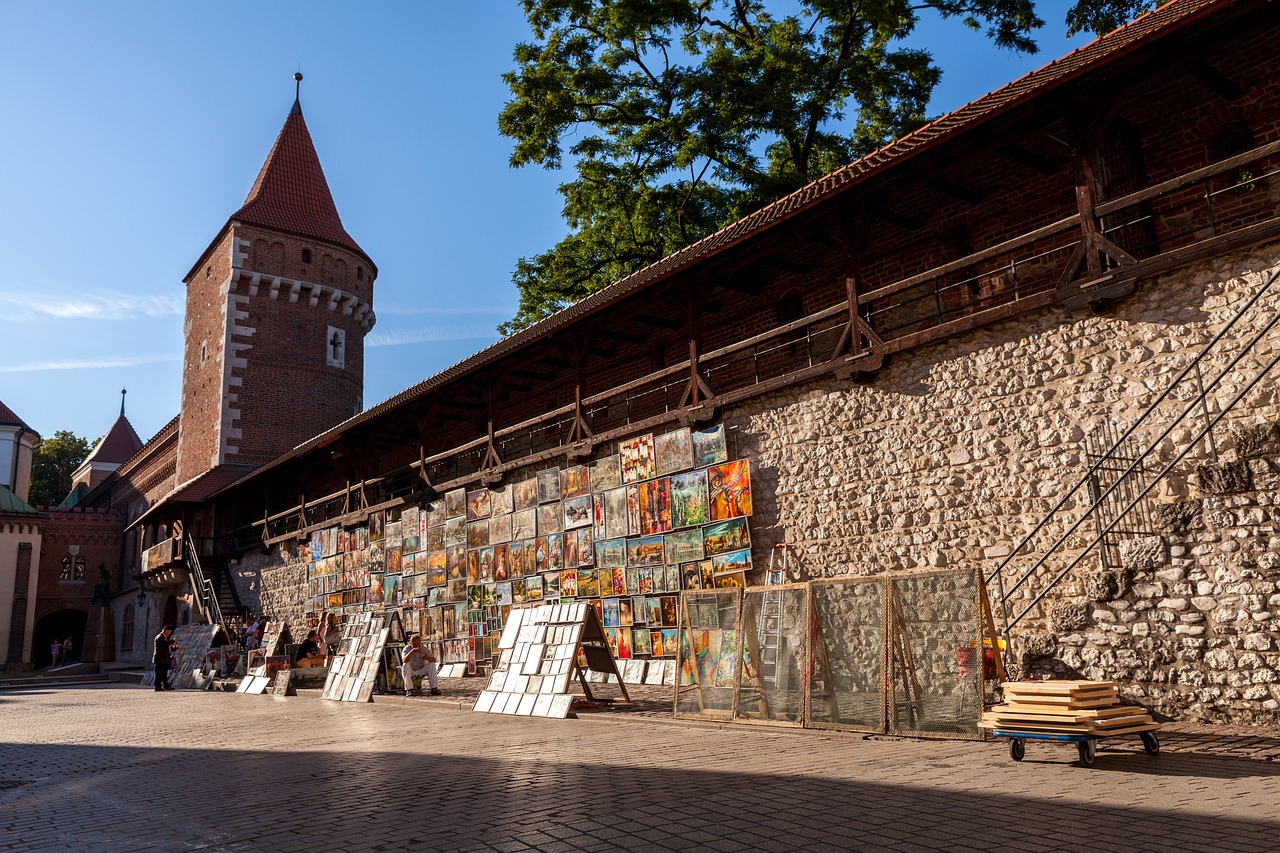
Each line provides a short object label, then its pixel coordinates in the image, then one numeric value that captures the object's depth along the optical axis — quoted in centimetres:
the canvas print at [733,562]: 1207
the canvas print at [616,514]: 1400
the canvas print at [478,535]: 1733
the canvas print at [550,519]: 1541
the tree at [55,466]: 5884
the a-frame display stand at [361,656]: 1418
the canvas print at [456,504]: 1809
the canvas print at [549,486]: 1562
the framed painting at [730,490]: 1227
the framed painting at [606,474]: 1434
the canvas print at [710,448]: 1270
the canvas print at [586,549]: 1454
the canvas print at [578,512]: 1479
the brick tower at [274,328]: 3262
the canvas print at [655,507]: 1324
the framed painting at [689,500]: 1280
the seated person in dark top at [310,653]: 1742
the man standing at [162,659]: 1984
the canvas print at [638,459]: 1370
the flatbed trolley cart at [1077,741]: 605
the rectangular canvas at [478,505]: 1748
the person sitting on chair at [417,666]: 1401
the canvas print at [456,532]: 1795
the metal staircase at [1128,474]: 777
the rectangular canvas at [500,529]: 1672
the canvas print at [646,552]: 1328
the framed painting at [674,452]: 1312
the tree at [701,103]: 2067
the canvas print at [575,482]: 1495
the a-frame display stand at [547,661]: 1060
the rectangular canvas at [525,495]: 1620
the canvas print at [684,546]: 1273
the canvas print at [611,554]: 1392
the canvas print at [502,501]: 1680
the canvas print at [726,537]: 1216
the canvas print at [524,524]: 1605
